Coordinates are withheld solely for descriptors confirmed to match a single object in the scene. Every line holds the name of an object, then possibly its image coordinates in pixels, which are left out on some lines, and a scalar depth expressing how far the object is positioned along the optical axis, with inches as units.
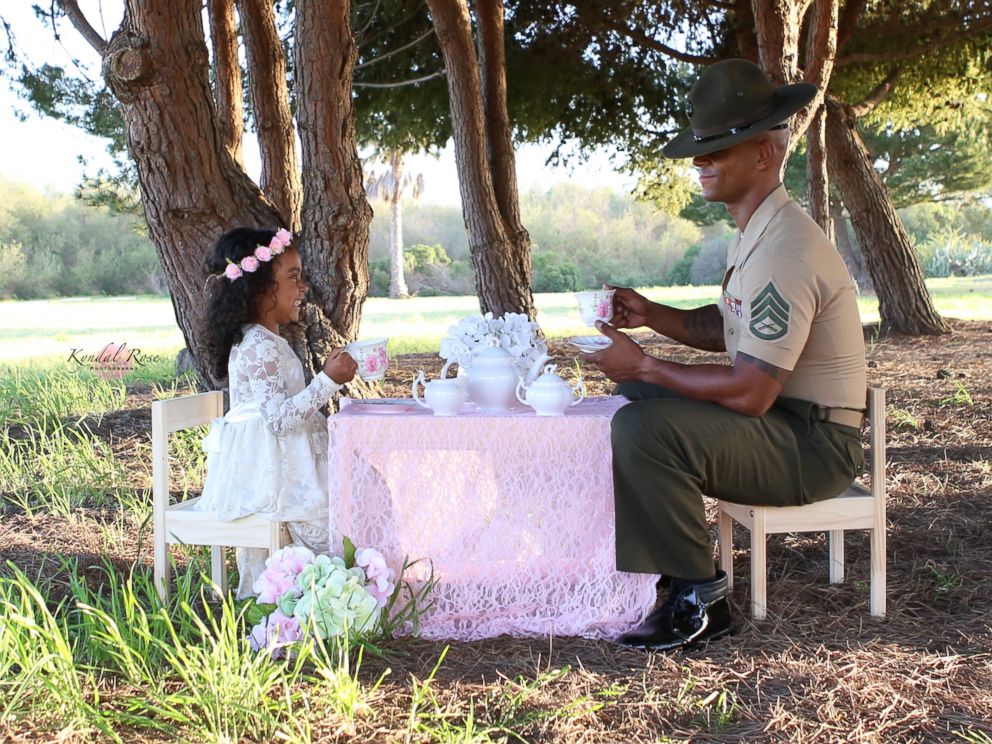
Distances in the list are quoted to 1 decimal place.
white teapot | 104.1
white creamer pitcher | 103.6
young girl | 108.3
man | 97.8
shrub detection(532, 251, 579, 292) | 1406.3
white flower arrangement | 106.7
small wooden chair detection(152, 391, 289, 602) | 106.8
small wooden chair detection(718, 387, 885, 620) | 104.0
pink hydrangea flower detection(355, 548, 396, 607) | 100.9
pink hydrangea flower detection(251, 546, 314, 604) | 99.2
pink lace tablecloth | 102.7
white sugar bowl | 101.5
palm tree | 1295.5
